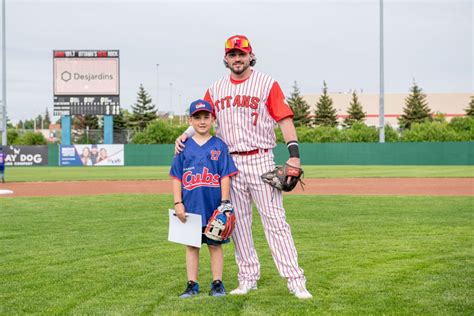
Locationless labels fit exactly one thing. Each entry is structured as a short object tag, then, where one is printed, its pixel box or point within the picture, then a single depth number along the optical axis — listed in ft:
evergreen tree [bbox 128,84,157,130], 261.44
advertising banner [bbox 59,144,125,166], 134.21
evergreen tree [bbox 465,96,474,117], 245.45
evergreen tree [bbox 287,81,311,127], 259.80
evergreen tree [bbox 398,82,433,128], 255.09
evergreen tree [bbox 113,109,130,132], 257.32
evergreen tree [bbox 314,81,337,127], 261.85
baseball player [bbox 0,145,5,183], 69.59
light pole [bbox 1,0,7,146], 124.45
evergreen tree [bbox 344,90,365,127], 263.29
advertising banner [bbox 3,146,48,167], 133.49
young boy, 16.40
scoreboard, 143.02
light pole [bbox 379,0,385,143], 120.58
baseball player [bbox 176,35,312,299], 16.55
